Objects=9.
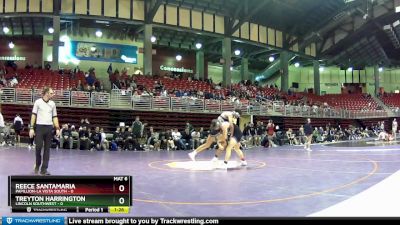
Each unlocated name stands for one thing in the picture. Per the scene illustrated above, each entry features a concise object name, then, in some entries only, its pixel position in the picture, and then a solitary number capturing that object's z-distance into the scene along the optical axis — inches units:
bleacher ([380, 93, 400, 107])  1753.2
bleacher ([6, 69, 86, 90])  829.2
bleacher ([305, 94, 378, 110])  1573.6
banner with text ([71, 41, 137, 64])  1146.0
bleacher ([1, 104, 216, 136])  768.9
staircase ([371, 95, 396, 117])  1621.3
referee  265.1
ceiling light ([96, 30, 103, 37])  1166.2
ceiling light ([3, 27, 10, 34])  1161.7
